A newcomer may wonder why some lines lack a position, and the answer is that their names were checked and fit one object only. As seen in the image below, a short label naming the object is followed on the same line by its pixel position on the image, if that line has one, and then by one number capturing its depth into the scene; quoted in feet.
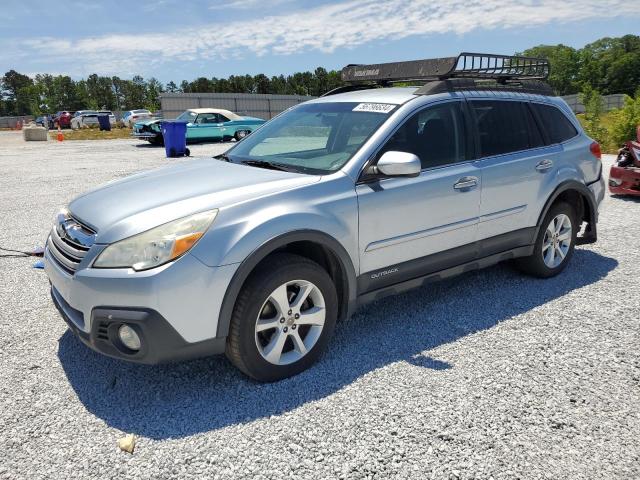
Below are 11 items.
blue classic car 73.82
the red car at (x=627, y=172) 28.32
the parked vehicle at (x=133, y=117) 144.87
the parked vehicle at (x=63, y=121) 166.40
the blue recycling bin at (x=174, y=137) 56.85
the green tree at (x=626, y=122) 52.63
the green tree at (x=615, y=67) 332.19
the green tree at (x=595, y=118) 60.49
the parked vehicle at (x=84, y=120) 152.66
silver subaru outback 9.26
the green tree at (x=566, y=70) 391.65
